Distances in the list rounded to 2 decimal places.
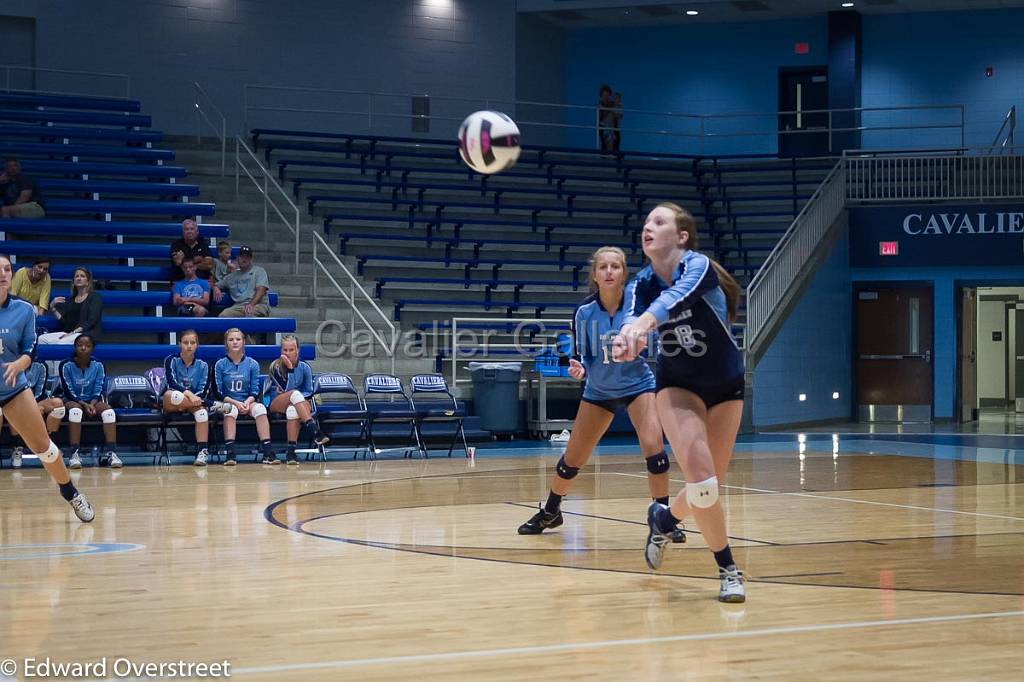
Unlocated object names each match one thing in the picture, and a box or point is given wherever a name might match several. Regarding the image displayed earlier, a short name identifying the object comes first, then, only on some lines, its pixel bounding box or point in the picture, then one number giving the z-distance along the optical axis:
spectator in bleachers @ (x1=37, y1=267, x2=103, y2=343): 14.83
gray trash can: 17.55
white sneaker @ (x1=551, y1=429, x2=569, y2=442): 17.52
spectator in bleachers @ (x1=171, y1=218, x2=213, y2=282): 16.59
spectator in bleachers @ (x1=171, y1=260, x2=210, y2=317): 16.06
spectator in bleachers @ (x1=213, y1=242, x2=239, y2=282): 16.80
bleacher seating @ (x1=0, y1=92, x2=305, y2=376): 15.80
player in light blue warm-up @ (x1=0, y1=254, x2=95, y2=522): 8.39
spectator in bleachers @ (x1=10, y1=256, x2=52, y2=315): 15.31
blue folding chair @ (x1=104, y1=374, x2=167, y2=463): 14.12
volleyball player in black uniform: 5.82
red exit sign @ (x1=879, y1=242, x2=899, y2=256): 22.50
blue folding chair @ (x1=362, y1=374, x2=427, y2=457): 15.38
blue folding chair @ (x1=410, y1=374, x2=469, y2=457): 15.76
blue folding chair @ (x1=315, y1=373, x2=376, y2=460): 15.16
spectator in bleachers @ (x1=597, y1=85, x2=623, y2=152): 25.41
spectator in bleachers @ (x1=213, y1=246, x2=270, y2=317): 16.30
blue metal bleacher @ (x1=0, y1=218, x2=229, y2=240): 17.59
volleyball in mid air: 8.07
